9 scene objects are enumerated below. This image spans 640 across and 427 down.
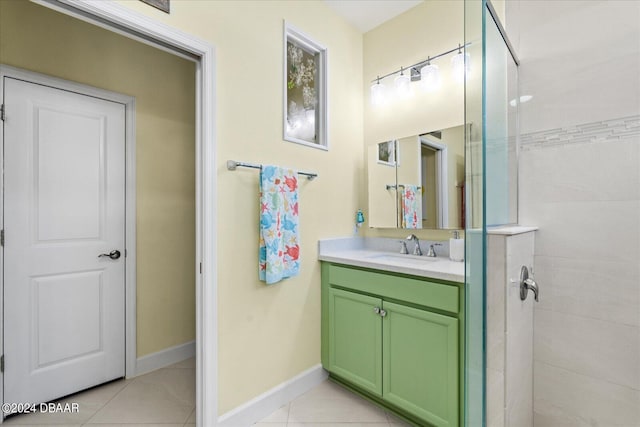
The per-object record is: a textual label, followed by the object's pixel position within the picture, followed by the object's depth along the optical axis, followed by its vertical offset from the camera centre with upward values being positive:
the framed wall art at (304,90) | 2.00 +0.88
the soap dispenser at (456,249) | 1.84 -0.22
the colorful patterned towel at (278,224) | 1.69 -0.07
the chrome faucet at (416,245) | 2.15 -0.23
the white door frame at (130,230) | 2.18 -0.13
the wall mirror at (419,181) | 1.96 +0.23
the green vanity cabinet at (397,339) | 1.46 -0.72
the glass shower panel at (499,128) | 0.99 +0.35
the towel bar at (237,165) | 1.59 +0.26
